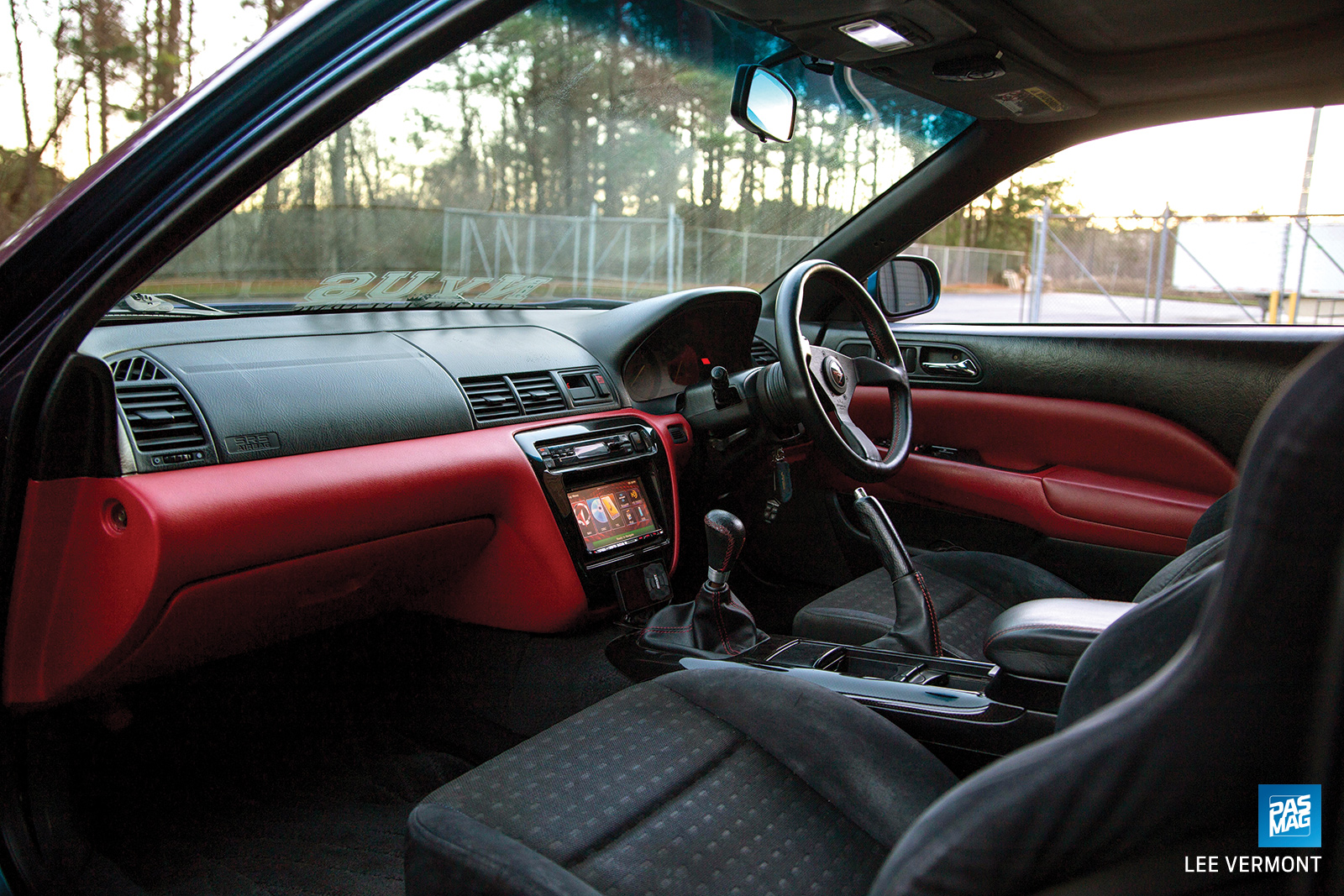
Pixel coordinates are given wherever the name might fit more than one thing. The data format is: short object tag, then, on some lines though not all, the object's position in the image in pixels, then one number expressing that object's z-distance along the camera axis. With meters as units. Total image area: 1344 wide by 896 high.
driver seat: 2.05
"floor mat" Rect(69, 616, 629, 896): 1.83
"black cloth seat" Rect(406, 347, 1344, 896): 0.51
